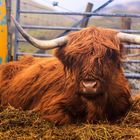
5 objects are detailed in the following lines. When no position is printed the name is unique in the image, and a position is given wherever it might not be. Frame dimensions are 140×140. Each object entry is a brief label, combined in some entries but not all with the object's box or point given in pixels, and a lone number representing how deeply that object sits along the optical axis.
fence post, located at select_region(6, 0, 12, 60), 8.07
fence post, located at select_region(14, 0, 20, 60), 8.17
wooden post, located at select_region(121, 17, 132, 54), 11.74
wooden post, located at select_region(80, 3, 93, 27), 9.55
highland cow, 4.55
